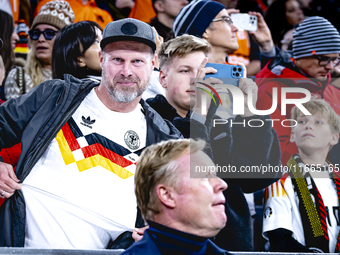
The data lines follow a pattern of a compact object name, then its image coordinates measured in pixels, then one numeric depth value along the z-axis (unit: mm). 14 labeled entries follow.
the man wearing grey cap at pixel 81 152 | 4539
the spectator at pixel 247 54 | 9127
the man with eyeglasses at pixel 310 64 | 7270
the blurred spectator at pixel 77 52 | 6320
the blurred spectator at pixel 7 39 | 7273
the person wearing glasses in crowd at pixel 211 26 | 6676
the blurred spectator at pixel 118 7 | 9484
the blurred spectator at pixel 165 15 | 8825
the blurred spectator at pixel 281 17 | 10375
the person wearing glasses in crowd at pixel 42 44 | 7457
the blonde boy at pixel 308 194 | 5414
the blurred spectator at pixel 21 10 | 8656
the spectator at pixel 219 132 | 5051
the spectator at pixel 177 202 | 3475
